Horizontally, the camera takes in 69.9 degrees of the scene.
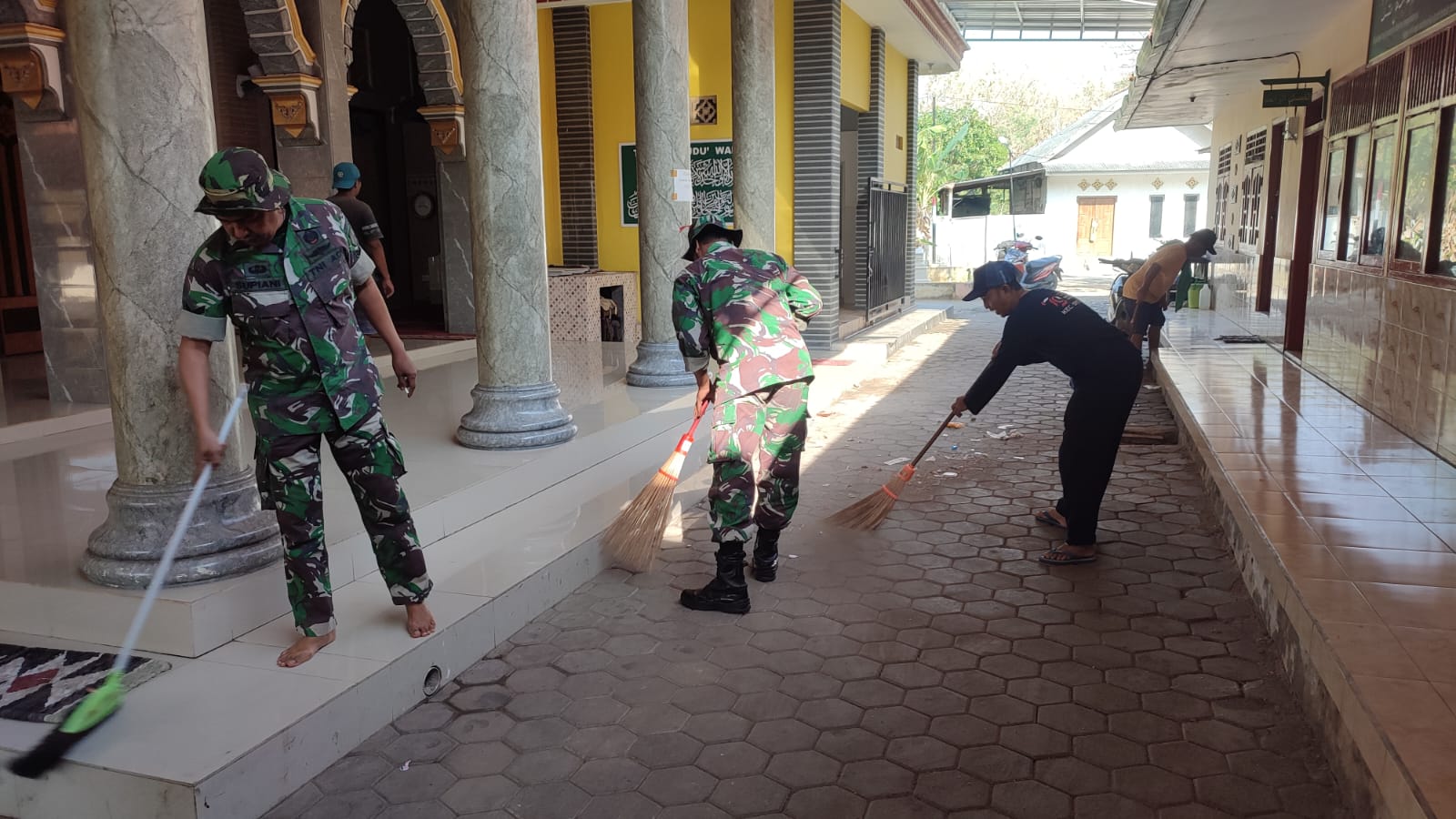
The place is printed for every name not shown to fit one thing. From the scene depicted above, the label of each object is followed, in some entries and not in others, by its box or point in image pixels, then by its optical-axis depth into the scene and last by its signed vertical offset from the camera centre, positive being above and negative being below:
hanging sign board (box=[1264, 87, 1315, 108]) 9.12 +1.05
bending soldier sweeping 4.38 -0.60
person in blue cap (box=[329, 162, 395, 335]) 7.30 +0.18
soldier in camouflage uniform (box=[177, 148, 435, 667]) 3.20 -0.38
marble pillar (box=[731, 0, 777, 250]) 9.32 +0.88
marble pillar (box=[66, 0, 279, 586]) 3.49 -0.05
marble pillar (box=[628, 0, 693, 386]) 7.68 +0.48
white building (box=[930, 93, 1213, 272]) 26.03 +0.67
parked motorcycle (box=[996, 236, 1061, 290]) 14.94 -0.64
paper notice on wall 7.88 +0.31
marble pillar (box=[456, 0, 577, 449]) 5.56 +0.00
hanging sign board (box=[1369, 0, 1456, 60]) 6.09 +1.22
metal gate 13.52 -0.34
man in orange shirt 8.17 -0.48
